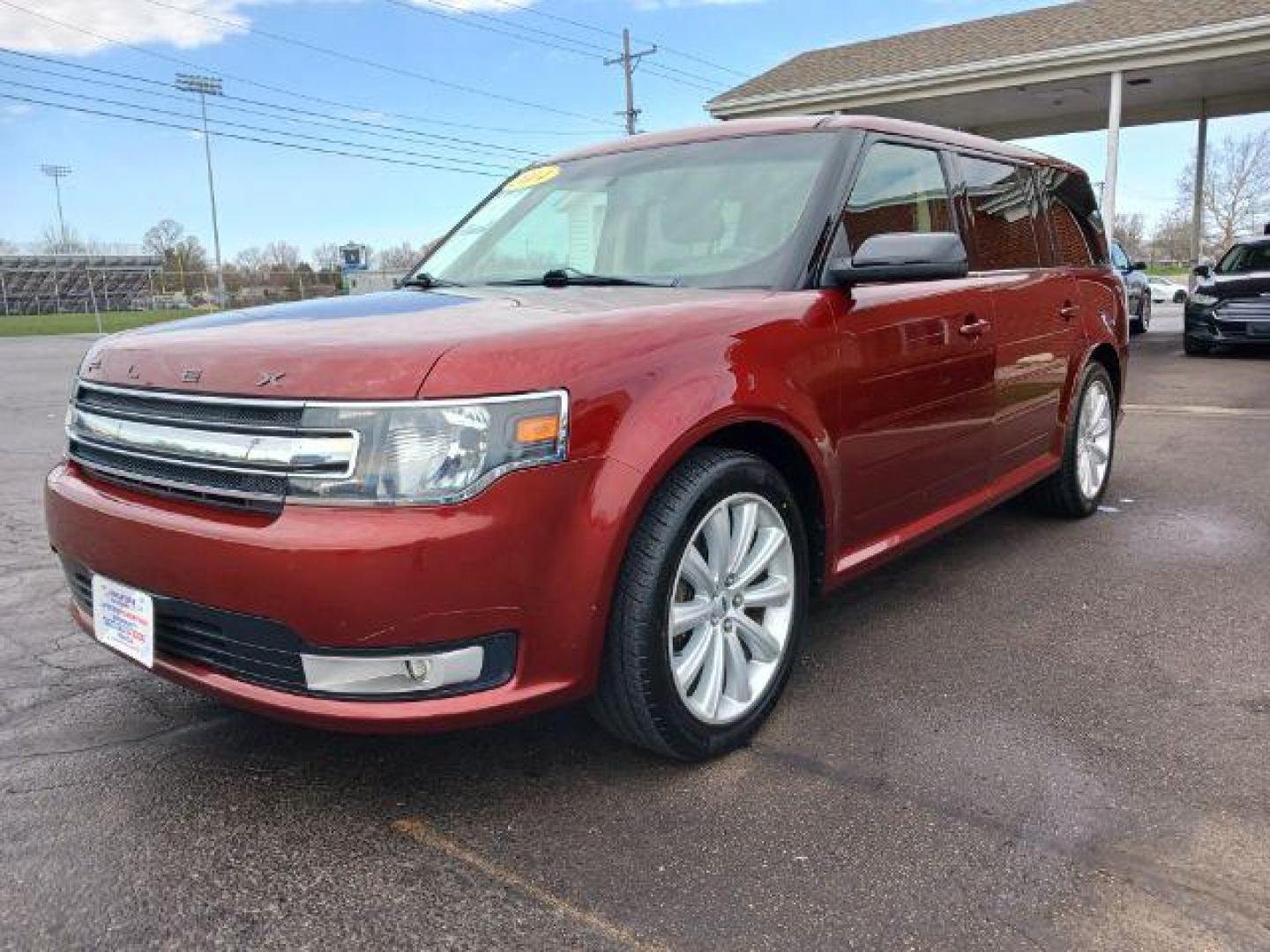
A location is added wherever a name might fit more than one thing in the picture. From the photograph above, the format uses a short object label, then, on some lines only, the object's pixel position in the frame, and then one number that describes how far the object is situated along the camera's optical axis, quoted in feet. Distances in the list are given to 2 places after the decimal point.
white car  130.52
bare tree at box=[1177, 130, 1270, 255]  214.69
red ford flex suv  6.95
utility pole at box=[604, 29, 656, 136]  124.64
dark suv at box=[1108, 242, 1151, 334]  49.83
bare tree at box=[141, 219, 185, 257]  277.78
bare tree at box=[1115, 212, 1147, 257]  258.39
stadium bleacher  209.25
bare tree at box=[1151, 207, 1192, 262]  255.70
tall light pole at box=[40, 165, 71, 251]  261.03
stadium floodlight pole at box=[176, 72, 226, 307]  154.30
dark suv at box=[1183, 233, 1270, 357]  40.86
